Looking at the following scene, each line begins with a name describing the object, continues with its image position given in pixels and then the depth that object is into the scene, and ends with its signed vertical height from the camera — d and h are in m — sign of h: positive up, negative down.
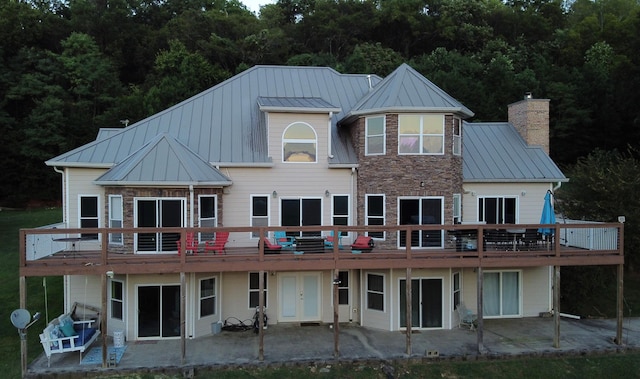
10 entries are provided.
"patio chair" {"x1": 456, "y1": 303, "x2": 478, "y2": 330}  17.08 -5.05
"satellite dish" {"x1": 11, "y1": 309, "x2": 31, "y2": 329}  12.47 -3.64
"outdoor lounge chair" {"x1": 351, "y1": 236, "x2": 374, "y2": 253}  15.81 -2.13
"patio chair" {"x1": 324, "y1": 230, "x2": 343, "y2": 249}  16.04 -2.15
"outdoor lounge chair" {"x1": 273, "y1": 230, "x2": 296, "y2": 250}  15.11 -1.98
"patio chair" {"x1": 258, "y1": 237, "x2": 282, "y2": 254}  14.88 -2.14
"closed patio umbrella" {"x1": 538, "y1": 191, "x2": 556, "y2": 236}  16.17 -1.19
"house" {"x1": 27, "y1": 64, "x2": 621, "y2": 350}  15.51 -0.73
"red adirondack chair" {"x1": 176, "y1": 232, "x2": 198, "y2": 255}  14.24 -1.98
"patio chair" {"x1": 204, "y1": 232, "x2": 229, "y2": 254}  15.00 -1.98
